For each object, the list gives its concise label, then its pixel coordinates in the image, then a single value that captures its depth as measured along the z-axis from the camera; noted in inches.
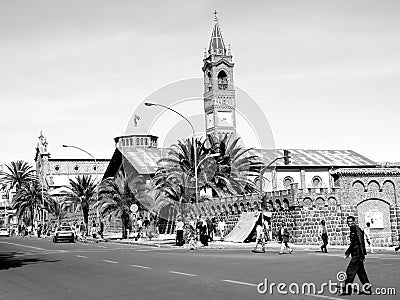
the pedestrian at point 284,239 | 1067.9
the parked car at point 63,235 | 1914.4
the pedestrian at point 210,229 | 1679.0
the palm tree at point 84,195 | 2625.7
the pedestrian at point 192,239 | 1305.4
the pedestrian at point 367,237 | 1023.4
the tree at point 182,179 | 1952.4
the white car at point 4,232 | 3390.7
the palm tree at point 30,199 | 3476.9
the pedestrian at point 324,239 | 1074.1
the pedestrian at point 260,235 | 1123.9
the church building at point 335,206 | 1488.7
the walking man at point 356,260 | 459.8
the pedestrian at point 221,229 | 1741.6
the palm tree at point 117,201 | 2214.6
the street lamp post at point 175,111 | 1429.6
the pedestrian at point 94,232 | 2000.5
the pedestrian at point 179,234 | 1528.1
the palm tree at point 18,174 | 3644.2
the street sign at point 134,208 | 1749.5
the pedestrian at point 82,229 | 2239.9
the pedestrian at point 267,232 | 1391.9
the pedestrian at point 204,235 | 1448.1
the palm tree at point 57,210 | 3499.0
